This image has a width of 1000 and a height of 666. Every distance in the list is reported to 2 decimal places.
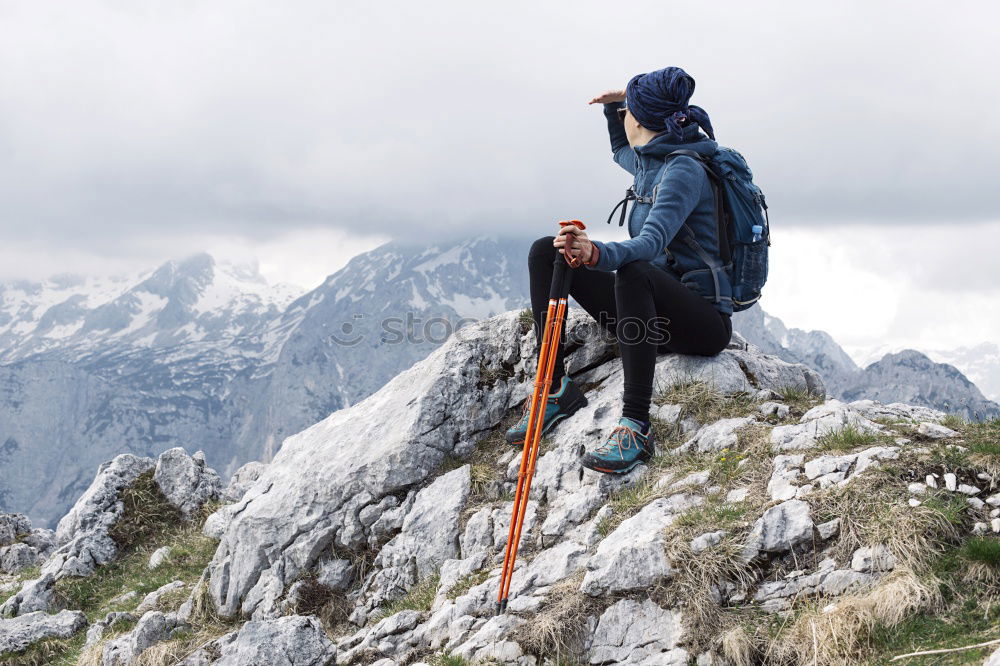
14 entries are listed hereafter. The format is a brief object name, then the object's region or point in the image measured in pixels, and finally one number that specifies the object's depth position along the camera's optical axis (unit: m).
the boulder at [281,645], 7.31
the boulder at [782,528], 6.09
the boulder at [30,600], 12.09
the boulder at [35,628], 10.42
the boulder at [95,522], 13.35
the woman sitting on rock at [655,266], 7.72
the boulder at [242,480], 17.61
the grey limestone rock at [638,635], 5.72
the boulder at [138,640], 8.89
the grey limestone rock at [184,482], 15.27
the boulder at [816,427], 7.57
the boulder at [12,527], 18.55
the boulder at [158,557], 13.09
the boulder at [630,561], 6.24
